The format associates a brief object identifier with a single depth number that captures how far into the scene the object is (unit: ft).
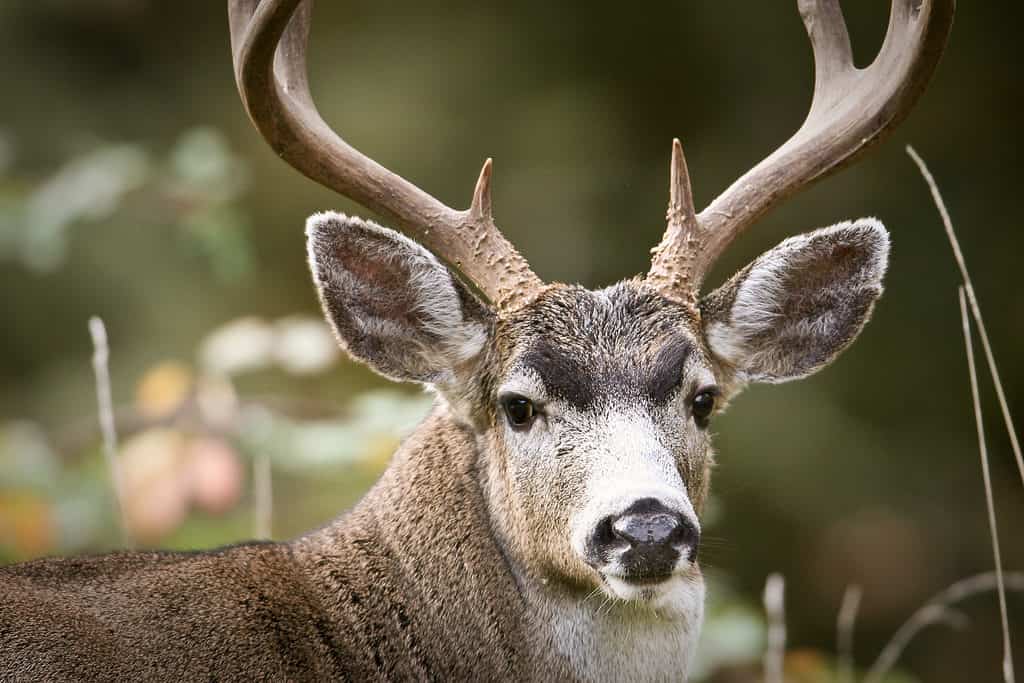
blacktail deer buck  26.63
